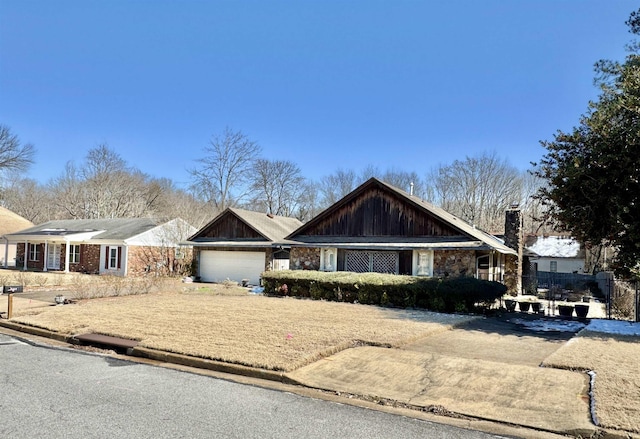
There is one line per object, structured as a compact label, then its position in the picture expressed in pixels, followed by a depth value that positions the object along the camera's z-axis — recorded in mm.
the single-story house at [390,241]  19500
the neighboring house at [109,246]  29391
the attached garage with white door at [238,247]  26922
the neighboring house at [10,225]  44125
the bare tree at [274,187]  54844
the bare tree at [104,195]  49781
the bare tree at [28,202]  58375
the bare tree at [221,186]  50188
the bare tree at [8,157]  43469
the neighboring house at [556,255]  45938
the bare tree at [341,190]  59875
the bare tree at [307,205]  56656
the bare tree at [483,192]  55719
